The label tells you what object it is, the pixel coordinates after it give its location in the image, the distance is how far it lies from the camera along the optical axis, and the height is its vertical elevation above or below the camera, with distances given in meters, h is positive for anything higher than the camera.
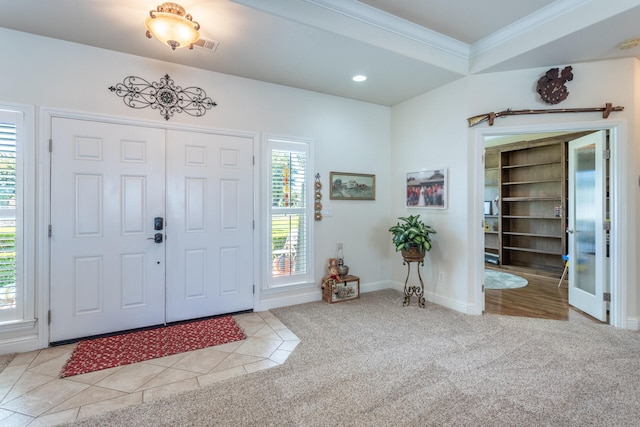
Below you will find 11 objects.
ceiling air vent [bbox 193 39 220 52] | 2.81 +1.56
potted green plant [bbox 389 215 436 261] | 3.72 -0.30
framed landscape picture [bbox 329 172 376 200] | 4.25 +0.39
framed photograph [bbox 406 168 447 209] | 3.93 +0.34
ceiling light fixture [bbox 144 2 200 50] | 2.21 +1.37
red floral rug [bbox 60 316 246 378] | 2.49 -1.18
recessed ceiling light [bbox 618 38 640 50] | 2.79 +1.57
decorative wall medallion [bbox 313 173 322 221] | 4.10 +0.20
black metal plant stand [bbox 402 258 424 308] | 3.92 -1.02
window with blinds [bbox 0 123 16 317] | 2.64 -0.02
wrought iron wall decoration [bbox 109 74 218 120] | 3.10 +1.22
